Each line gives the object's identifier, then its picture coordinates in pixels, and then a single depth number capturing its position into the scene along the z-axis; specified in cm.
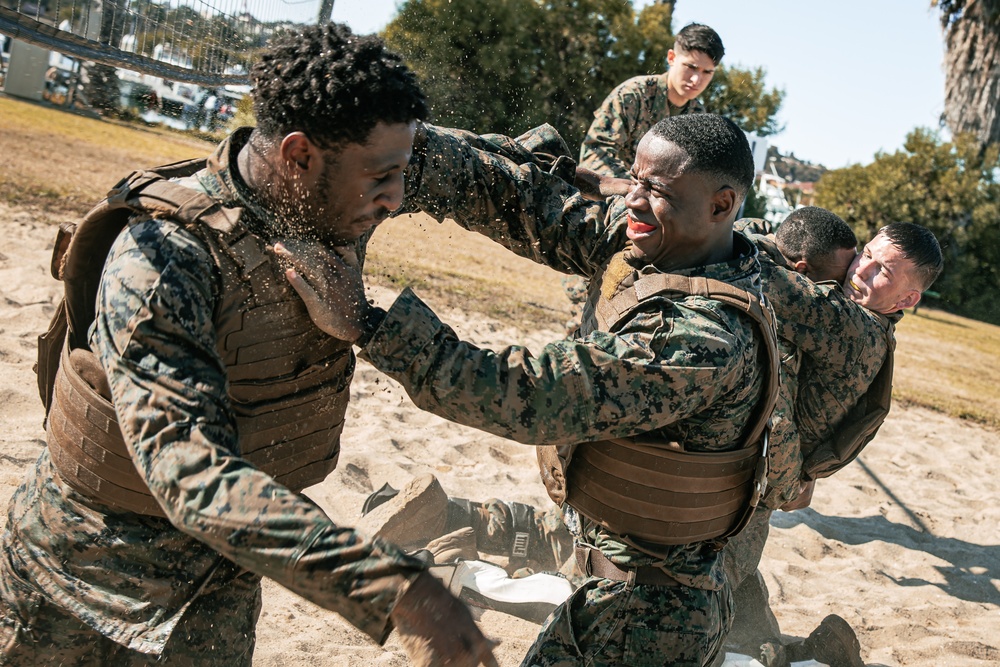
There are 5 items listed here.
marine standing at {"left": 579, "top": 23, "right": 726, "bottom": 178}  609
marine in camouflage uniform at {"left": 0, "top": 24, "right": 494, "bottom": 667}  198
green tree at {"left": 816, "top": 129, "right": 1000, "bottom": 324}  2119
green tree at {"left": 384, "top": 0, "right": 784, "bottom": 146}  1711
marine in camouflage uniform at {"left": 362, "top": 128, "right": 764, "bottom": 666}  244
